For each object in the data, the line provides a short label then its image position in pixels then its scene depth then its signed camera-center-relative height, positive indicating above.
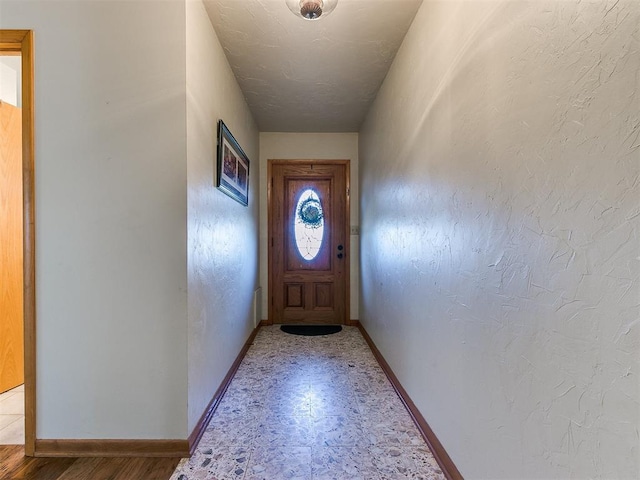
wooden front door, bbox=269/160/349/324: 3.85 -0.07
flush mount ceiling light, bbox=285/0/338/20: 1.53 +1.16
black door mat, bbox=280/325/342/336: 3.46 -1.09
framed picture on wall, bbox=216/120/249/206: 2.00 +0.52
